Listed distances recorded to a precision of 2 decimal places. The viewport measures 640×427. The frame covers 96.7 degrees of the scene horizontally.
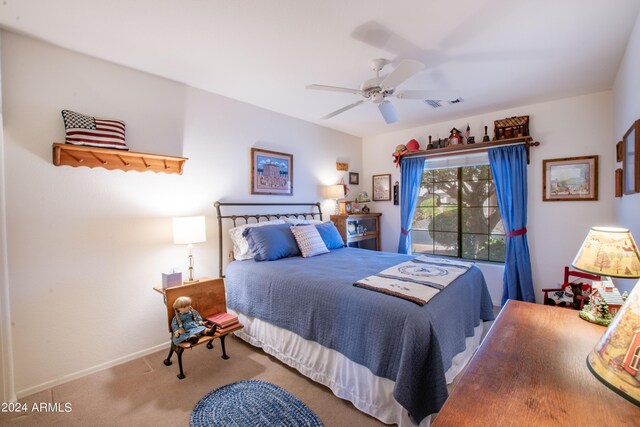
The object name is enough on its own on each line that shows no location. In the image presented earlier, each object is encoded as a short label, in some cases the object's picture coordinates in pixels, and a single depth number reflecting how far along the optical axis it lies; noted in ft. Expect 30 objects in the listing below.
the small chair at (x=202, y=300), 7.38
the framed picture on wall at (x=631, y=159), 5.89
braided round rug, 5.80
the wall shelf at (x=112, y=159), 7.19
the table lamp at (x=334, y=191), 13.97
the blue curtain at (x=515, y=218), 11.63
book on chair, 7.97
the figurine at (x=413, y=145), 14.51
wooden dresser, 2.58
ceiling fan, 6.69
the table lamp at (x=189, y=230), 8.32
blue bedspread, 5.14
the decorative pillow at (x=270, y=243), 9.38
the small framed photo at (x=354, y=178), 16.48
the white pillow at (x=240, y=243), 9.75
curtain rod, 11.60
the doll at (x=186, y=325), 7.25
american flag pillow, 7.19
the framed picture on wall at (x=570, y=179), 10.61
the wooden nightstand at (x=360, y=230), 14.14
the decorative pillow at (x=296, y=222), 11.28
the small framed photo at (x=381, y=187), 16.21
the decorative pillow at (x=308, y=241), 10.15
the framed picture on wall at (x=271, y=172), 11.49
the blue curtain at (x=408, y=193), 14.66
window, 13.25
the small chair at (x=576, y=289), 8.91
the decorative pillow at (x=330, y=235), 11.44
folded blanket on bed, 6.07
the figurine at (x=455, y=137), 13.21
